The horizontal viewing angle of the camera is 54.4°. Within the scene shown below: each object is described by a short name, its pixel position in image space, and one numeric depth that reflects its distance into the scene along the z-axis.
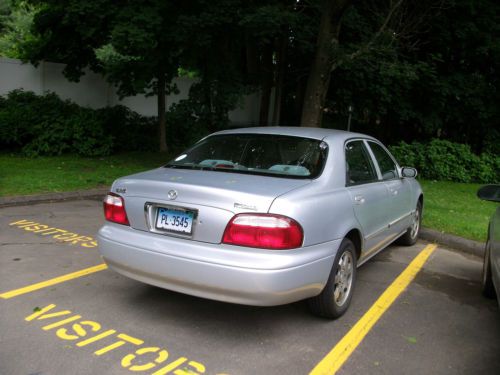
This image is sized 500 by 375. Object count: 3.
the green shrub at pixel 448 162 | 13.09
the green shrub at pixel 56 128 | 12.02
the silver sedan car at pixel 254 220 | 3.29
